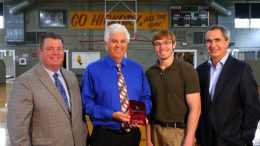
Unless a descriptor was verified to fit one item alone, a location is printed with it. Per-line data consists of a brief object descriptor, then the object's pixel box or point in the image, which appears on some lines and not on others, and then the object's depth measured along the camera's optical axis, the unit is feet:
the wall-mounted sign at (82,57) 43.21
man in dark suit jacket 6.29
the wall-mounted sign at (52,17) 43.04
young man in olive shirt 6.27
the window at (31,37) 43.27
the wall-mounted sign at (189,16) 42.86
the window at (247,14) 45.62
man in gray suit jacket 5.35
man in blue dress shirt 6.02
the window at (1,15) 43.79
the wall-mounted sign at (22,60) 43.09
